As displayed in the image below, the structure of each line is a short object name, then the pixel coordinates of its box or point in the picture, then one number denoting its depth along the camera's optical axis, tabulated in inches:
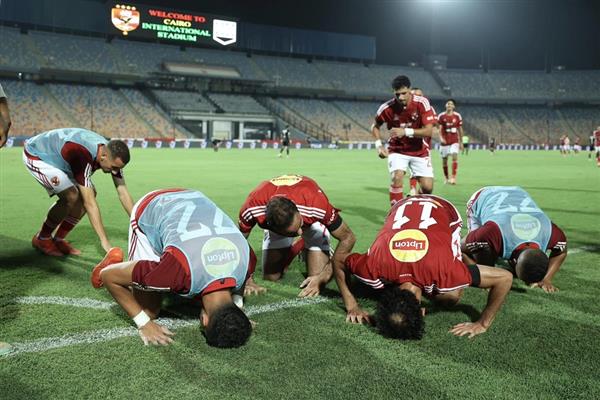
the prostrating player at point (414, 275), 145.2
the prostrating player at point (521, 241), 183.9
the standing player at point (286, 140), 1321.4
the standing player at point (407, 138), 350.0
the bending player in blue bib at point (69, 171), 221.8
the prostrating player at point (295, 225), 164.7
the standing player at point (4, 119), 163.5
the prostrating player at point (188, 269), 135.0
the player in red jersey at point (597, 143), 1058.6
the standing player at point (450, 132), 654.5
